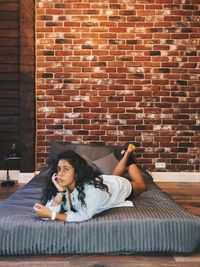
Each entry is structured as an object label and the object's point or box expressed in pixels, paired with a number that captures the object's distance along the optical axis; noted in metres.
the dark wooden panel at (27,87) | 5.63
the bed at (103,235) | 2.72
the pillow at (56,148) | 5.08
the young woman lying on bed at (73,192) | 2.76
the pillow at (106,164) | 4.17
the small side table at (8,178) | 5.49
